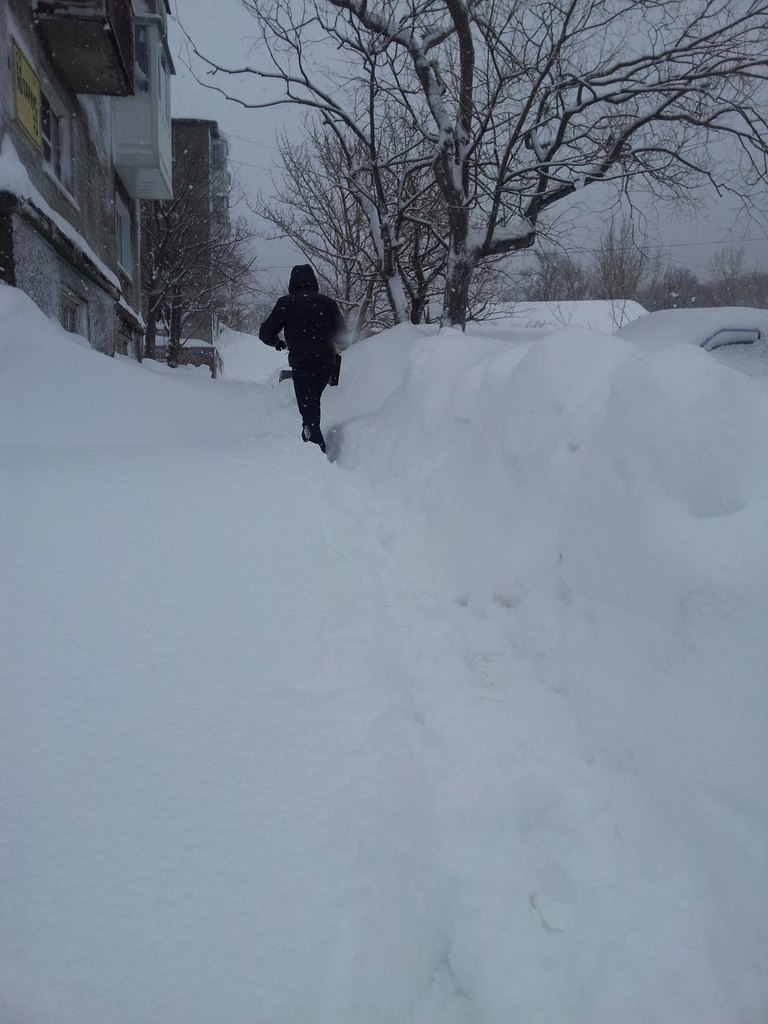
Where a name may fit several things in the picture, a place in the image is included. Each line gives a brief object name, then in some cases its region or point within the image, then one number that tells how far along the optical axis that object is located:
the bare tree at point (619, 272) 30.28
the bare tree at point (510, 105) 8.29
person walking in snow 6.34
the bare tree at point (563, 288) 39.69
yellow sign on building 8.11
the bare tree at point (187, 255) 21.55
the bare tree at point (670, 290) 37.69
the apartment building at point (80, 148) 7.87
